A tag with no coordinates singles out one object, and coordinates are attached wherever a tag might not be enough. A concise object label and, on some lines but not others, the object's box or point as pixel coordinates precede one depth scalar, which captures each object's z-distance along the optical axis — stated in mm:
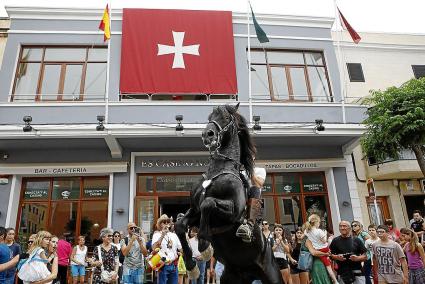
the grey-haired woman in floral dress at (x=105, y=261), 7980
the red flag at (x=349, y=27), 13828
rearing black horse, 3281
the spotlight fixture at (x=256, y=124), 11890
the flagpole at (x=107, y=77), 12305
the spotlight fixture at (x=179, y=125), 11773
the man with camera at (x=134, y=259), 8195
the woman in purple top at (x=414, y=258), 7195
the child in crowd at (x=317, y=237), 6637
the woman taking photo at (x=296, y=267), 8250
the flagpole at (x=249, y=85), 12848
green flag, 12812
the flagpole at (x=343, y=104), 13359
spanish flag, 12177
